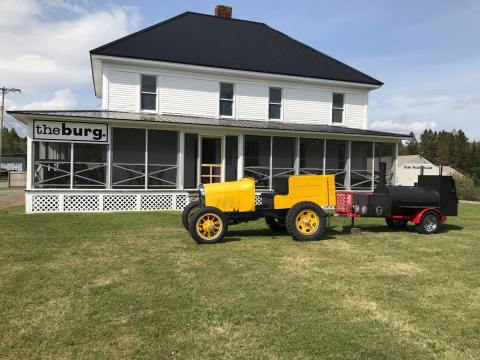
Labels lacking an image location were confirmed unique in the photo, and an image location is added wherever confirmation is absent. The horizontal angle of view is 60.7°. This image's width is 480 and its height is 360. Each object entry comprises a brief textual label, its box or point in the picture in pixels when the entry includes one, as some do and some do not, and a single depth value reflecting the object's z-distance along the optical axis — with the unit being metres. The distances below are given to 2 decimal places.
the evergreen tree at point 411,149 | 103.69
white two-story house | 15.17
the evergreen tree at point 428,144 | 97.56
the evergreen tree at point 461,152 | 74.12
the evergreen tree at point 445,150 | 80.44
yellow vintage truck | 9.00
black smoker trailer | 10.49
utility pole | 50.68
